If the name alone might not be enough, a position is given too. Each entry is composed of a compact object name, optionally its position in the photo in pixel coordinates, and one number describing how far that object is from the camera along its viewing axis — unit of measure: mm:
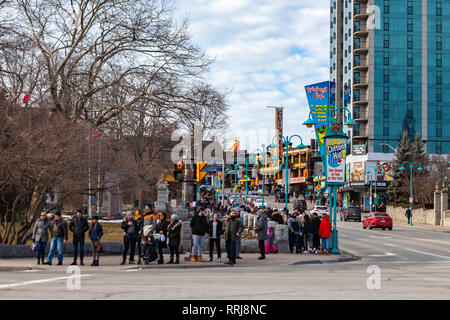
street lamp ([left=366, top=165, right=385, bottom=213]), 91750
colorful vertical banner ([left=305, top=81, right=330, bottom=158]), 45562
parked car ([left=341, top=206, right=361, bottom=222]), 67750
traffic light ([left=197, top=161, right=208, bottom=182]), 34881
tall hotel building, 100625
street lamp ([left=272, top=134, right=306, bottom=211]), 44331
